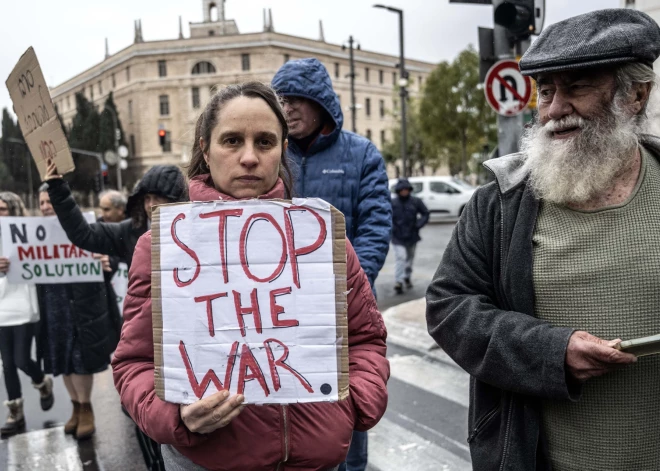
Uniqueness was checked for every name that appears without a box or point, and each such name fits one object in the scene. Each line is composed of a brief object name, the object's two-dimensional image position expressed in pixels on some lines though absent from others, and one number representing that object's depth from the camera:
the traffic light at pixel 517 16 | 6.11
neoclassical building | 61.03
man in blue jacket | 2.97
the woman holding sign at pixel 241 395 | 1.61
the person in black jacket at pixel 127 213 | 3.75
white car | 24.56
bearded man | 1.68
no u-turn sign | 6.40
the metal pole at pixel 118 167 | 46.91
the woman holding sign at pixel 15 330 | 4.85
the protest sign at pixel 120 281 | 5.24
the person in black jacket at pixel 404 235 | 10.77
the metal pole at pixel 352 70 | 29.56
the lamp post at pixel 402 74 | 22.31
